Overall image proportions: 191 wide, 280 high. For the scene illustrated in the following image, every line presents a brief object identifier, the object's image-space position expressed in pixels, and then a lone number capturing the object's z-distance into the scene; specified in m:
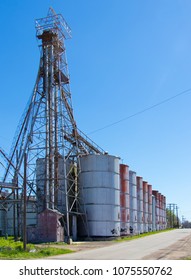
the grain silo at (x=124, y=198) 44.42
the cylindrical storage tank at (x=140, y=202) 56.05
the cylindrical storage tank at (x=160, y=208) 81.02
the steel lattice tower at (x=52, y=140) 35.42
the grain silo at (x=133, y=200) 50.26
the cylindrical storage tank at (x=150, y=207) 65.35
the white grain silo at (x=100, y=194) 37.67
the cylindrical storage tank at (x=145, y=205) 60.98
